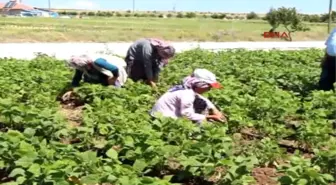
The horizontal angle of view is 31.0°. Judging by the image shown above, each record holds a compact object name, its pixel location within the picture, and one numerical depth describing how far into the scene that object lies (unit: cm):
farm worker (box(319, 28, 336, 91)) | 802
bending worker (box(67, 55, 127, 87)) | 746
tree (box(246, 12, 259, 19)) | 9138
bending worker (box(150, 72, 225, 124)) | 562
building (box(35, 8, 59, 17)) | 9395
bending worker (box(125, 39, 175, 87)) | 791
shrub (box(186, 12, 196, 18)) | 9031
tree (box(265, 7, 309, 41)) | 4012
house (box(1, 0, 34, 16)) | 9094
